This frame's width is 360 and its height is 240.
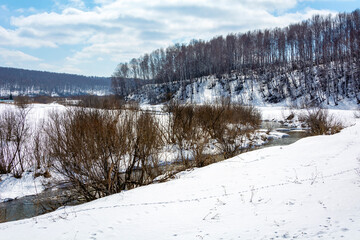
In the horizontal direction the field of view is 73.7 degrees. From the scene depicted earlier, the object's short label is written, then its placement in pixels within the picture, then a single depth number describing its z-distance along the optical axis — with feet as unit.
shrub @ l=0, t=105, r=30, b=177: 42.50
